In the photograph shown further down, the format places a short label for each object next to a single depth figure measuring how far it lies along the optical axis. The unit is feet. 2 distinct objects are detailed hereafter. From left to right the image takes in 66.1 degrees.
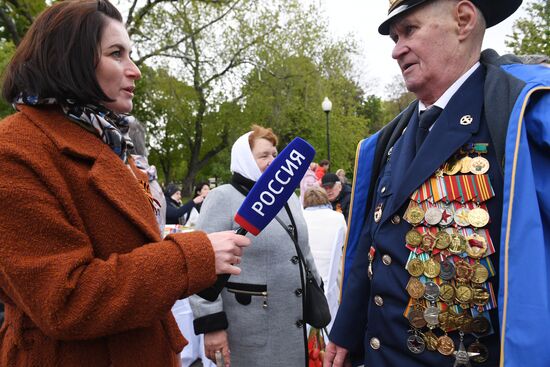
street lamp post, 48.33
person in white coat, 14.97
